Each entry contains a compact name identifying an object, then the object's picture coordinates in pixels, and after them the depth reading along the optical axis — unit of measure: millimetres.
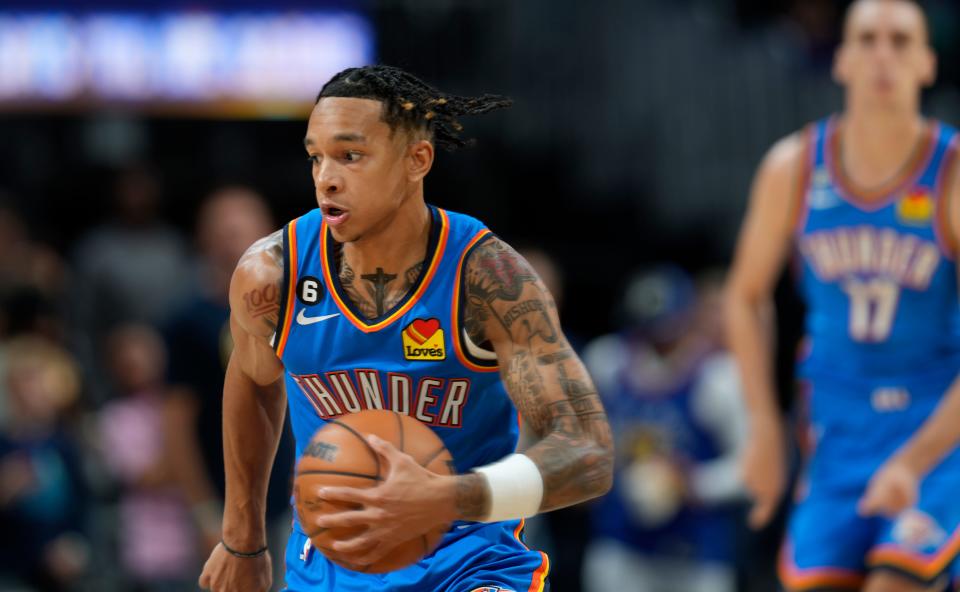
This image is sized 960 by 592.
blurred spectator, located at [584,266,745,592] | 19078
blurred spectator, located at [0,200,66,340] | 20000
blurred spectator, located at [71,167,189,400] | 21375
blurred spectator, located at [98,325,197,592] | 19219
